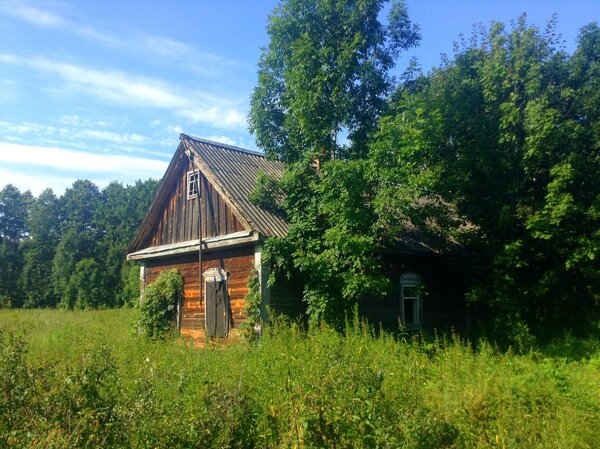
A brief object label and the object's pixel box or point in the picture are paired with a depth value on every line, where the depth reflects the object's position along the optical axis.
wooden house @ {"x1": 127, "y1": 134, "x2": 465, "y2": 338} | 12.19
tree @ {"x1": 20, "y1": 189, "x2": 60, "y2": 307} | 46.31
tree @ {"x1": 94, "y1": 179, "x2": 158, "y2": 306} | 45.22
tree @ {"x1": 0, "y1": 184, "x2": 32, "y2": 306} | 47.12
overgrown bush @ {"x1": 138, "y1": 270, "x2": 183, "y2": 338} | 14.21
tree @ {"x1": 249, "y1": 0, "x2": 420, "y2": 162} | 12.02
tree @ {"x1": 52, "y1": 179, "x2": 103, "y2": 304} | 45.59
